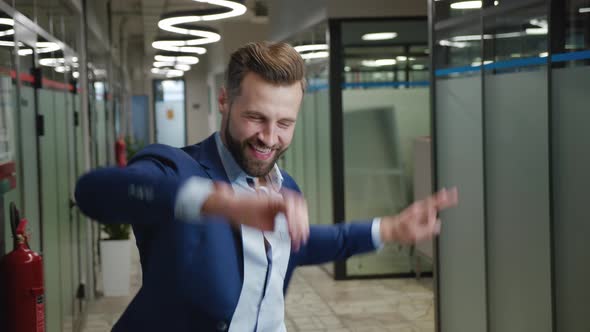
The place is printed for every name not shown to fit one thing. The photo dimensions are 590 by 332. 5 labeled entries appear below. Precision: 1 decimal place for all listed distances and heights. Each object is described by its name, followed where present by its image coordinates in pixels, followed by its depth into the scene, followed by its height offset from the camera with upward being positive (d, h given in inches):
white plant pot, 327.9 -50.4
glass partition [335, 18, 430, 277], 346.9 +1.9
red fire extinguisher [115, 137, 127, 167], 465.4 -5.2
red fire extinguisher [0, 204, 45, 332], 130.4 -22.4
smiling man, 58.7 -6.9
